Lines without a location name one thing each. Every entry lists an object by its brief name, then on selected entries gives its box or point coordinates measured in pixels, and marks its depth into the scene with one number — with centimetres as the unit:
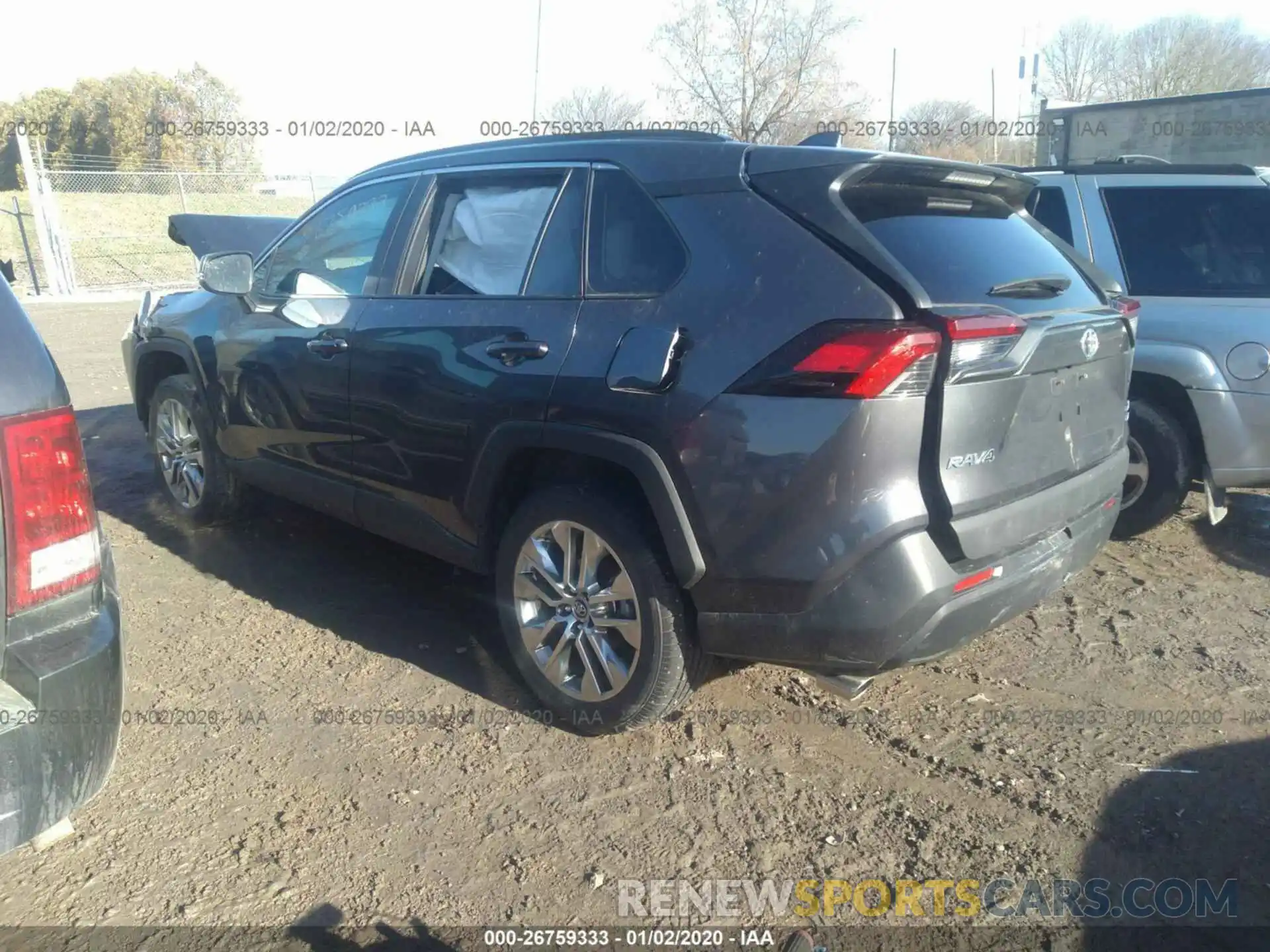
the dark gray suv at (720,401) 259
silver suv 456
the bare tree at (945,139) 2406
